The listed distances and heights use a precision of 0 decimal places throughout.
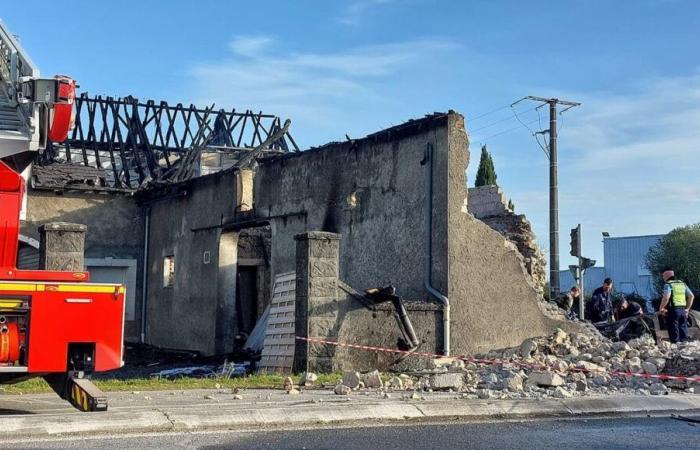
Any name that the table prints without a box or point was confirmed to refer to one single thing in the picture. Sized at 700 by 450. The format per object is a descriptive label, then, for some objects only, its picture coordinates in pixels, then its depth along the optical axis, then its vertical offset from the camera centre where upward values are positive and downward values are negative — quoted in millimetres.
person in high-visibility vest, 16656 -39
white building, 67188 +2912
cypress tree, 44906 +6411
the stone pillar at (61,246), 14773 +794
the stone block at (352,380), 12555 -1086
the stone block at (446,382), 12555 -1092
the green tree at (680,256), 54438 +2951
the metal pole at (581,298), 22250 +128
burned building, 15047 +1007
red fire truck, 8938 -255
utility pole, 31188 +2764
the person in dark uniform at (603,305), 19844 -27
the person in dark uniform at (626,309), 19984 -110
